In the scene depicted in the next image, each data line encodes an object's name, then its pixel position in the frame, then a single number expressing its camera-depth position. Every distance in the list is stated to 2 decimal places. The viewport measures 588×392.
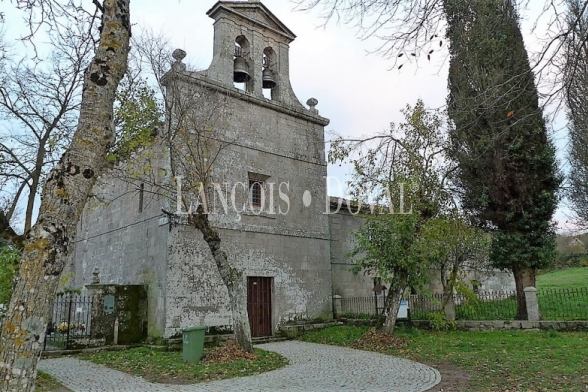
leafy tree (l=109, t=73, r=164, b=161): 11.14
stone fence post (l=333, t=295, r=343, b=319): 15.88
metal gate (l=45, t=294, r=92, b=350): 11.63
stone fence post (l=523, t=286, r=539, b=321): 12.50
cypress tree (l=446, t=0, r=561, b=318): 13.52
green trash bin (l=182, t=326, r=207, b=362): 9.54
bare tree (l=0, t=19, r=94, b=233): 12.27
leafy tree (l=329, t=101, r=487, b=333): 12.41
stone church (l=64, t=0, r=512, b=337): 12.41
